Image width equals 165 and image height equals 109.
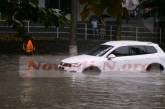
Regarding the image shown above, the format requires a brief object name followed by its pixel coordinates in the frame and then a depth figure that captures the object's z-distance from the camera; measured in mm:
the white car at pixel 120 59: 19188
